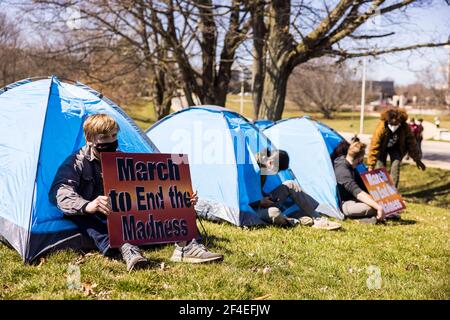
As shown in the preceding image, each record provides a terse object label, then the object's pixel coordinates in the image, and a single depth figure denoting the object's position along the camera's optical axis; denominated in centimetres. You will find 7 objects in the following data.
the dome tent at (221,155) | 601
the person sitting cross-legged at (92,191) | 400
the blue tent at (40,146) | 427
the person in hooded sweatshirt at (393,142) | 823
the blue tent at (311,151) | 706
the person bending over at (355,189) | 650
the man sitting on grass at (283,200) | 604
